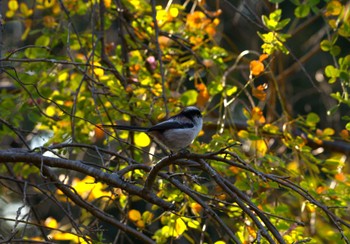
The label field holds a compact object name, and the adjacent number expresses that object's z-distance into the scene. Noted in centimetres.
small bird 824
